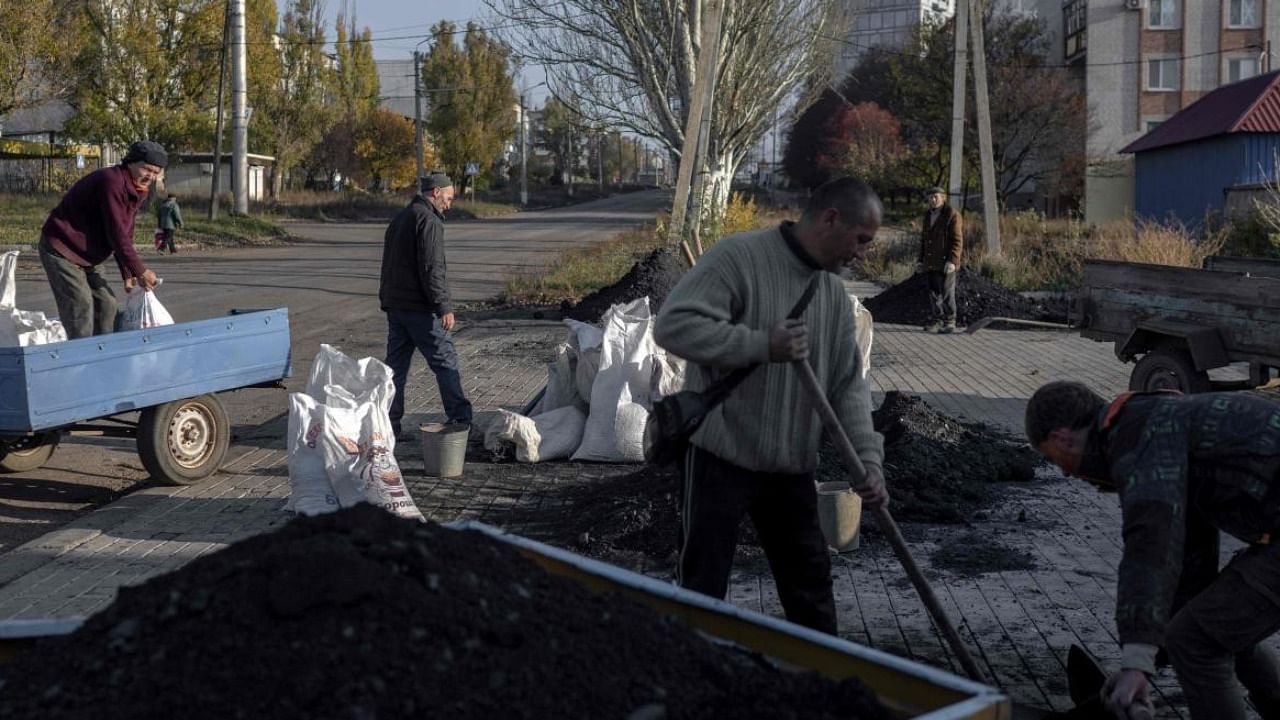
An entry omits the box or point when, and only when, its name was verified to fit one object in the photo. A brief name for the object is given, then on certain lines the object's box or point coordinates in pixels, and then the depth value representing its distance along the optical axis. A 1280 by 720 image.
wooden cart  9.84
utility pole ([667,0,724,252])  14.84
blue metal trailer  6.94
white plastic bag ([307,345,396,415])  7.13
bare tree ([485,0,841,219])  27.70
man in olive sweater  3.92
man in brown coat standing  16.80
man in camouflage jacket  3.31
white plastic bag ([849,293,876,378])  8.70
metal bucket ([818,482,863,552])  6.56
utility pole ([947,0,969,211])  25.11
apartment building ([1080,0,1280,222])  53.47
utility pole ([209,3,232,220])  40.50
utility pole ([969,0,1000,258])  23.47
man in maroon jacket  8.47
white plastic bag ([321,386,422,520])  6.82
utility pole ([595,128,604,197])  104.69
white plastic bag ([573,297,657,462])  8.61
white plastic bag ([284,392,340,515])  6.84
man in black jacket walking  8.92
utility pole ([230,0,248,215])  37.88
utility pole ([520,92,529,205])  75.84
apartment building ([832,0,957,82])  117.62
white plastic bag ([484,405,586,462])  8.66
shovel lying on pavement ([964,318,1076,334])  16.13
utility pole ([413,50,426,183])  61.09
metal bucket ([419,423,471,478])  8.26
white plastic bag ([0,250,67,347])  8.02
